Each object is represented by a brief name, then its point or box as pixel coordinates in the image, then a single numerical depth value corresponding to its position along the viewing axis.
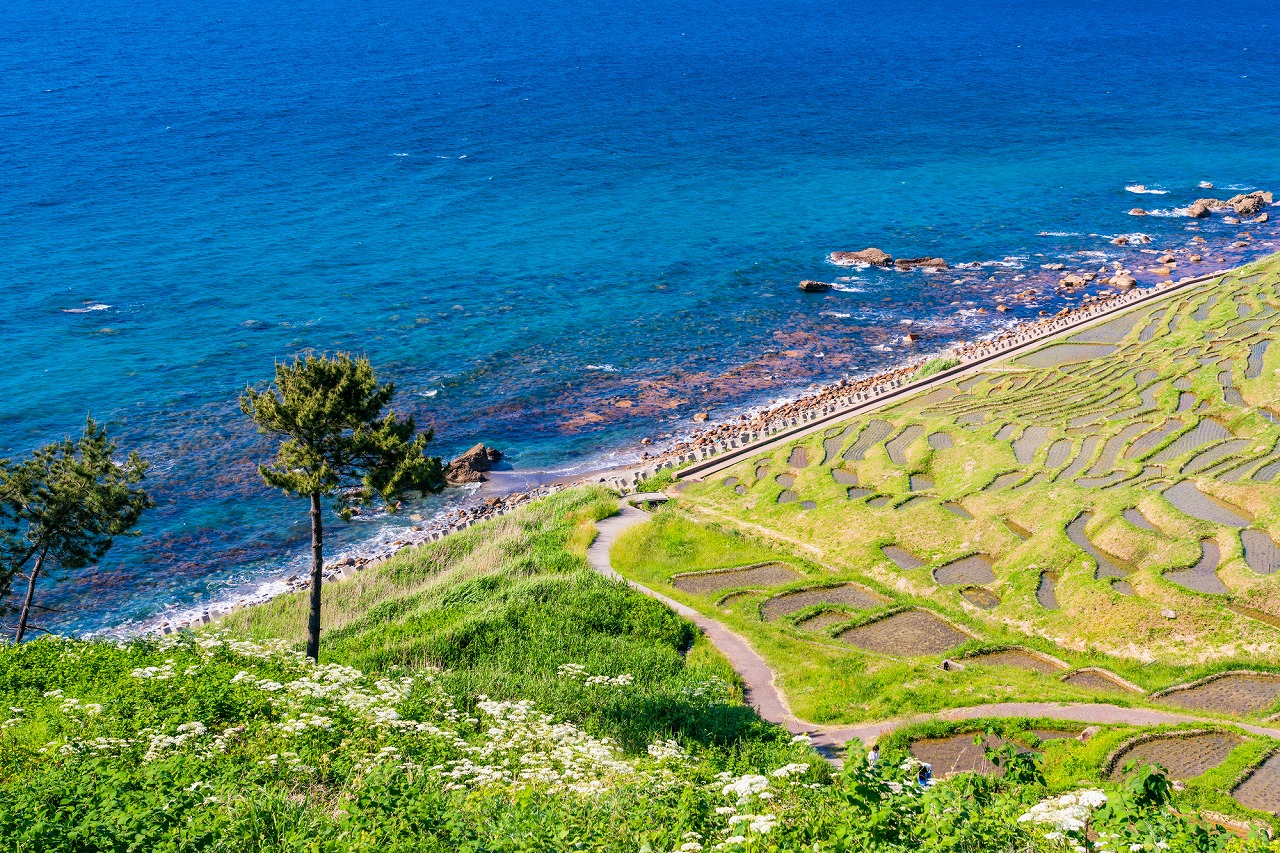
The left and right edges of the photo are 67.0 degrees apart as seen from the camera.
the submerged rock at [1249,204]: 138.38
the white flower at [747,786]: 19.25
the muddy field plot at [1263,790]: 33.25
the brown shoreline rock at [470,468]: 79.38
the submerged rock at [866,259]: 122.56
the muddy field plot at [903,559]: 54.66
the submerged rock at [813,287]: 114.81
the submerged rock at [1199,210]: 137.38
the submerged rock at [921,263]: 121.88
